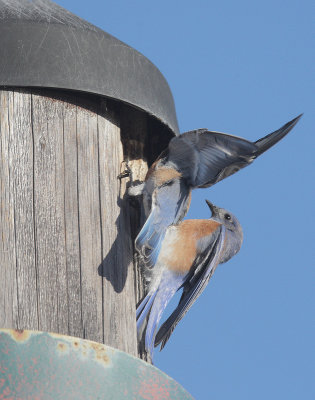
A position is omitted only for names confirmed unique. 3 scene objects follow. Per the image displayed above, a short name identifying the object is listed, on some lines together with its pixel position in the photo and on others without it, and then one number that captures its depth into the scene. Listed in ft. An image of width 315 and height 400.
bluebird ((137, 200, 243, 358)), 26.76
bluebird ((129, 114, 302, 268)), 25.85
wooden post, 21.85
